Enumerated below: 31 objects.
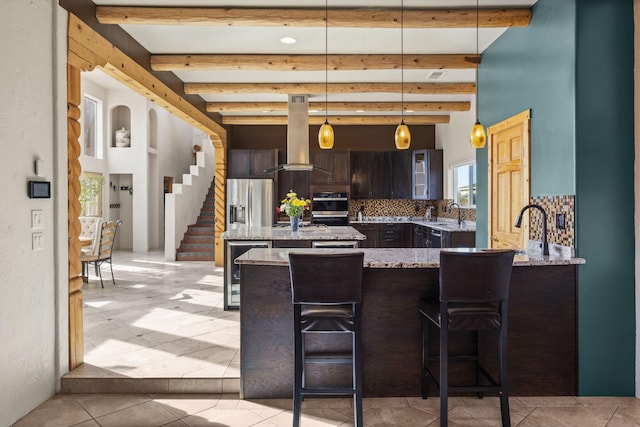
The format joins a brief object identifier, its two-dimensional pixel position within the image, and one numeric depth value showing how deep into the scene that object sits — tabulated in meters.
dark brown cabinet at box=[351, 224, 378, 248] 8.48
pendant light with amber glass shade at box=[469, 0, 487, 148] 3.63
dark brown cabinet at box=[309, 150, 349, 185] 8.78
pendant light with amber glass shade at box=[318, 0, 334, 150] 4.16
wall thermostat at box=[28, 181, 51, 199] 2.76
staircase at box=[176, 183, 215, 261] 9.23
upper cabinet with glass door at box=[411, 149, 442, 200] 8.52
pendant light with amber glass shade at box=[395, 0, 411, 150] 3.74
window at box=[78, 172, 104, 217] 9.13
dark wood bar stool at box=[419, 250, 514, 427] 2.46
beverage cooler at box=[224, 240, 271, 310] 4.84
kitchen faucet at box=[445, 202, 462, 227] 7.46
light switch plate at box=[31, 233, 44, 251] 2.80
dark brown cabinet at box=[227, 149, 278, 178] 8.80
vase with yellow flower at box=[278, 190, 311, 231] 5.30
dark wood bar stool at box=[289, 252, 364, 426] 2.46
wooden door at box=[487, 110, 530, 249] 3.75
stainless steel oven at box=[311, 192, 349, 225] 8.70
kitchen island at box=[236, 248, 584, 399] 3.00
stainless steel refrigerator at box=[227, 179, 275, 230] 8.48
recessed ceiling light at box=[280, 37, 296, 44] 4.50
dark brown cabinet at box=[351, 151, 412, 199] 8.85
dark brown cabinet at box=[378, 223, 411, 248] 8.47
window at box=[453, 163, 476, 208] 7.42
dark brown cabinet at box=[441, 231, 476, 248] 6.33
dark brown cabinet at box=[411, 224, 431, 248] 7.50
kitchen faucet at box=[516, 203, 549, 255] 3.02
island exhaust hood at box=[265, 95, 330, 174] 6.52
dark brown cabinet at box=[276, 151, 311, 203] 8.91
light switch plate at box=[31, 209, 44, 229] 2.80
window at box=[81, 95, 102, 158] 10.34
